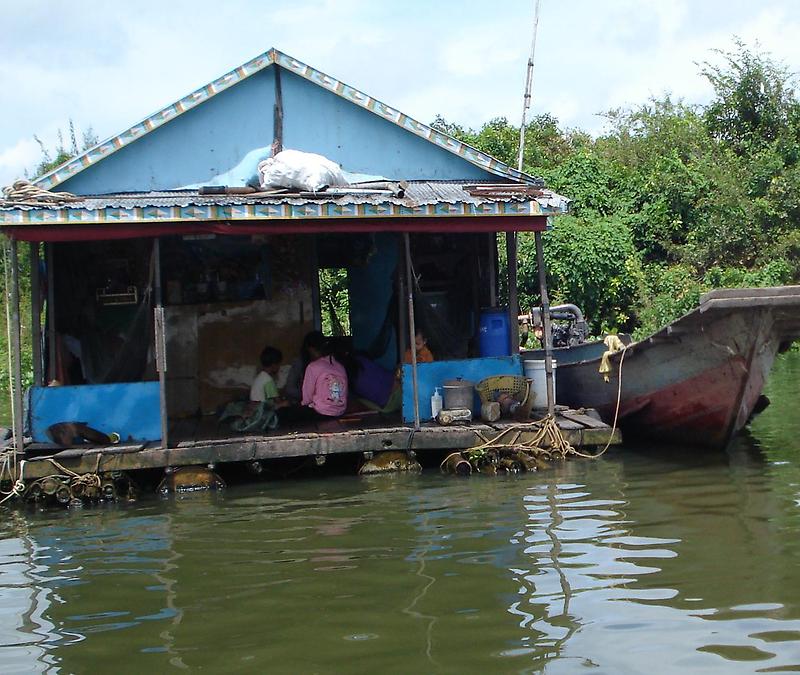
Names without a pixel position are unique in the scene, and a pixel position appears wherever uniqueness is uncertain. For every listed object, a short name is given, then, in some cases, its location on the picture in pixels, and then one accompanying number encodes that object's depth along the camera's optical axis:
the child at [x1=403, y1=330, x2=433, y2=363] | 10.21
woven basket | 10.05
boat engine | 13.48
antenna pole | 12.84
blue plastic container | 10.41
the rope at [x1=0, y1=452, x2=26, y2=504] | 8.78
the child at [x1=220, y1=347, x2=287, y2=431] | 9.93
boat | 8.82
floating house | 9.58
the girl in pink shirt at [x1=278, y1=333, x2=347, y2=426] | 10.47
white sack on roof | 9.91
